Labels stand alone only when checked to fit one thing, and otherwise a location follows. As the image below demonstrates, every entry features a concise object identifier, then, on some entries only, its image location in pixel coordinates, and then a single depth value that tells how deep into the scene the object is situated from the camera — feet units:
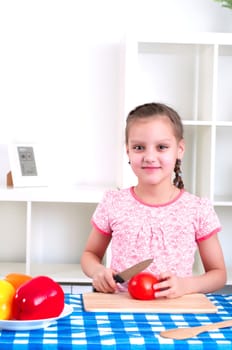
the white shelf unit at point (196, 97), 11.26
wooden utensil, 4.55
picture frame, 10.88
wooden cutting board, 5.17
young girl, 6.23
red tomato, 5.38
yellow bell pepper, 4.81
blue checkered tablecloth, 4.42
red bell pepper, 4.80
